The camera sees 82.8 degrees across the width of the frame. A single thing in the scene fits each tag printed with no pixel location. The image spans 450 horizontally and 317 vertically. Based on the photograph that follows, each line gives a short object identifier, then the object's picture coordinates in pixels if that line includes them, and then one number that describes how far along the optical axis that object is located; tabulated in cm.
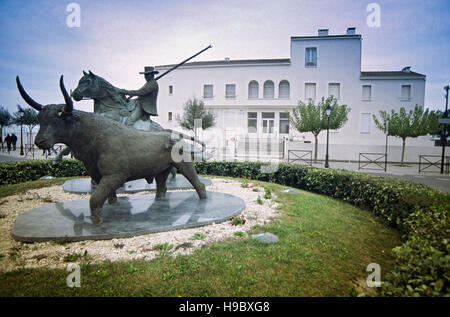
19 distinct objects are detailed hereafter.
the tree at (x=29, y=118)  3549
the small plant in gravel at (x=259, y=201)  710
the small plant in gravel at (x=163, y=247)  394
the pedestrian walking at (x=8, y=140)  2890
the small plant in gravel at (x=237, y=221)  534
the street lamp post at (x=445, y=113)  1816
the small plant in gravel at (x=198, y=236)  451
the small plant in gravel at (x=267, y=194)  783
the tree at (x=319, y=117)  2398
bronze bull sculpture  421
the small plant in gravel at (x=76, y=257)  358
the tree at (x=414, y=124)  2419
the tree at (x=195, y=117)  2703
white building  2955
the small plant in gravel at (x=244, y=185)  944
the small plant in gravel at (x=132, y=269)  334
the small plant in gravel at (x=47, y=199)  705
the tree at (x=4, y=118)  3866
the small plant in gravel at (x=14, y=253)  361
